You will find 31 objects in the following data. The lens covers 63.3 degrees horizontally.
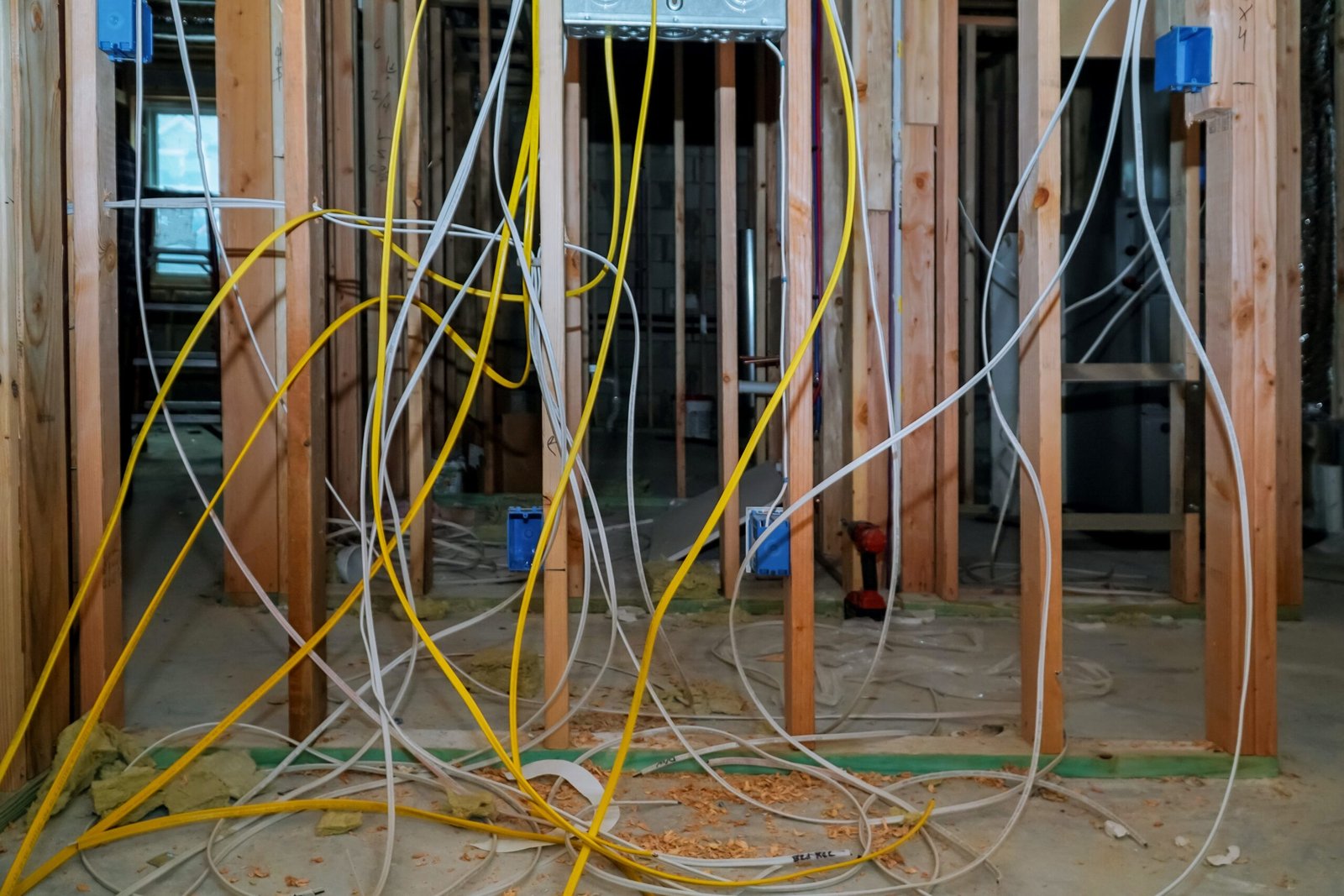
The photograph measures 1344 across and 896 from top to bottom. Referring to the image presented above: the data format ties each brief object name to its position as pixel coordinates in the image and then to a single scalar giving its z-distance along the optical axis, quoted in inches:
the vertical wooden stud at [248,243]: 106.2
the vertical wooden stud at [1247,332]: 62.8
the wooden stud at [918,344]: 108.4
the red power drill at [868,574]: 100.0
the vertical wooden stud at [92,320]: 62.1
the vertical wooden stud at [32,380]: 58.2
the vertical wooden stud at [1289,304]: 110.0
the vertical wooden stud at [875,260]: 104.7
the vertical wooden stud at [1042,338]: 62.5
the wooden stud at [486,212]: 168.1
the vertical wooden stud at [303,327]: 63.2
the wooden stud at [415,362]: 103.5
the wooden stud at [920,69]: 107.3
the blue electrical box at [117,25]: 62.3
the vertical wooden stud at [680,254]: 161.3
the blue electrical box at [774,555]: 66.2
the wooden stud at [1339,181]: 132.3
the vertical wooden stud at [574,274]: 99.2
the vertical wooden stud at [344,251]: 120.3
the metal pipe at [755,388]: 121.7
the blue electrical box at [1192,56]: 62.5
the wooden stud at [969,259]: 183.3
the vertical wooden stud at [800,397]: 62.8
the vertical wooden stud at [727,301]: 101.3
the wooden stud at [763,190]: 140.6
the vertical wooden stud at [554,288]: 61.9
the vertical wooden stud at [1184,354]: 106.3
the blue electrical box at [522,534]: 73.1
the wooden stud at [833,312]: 113.4
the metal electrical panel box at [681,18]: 63.2
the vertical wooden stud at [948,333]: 110.6
